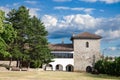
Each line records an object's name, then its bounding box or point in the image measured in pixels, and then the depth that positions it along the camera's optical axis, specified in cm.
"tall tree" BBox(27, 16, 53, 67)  6756
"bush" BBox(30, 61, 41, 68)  6759
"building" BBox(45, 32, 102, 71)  8056
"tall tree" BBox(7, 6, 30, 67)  6575
